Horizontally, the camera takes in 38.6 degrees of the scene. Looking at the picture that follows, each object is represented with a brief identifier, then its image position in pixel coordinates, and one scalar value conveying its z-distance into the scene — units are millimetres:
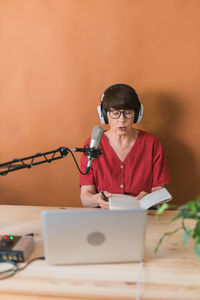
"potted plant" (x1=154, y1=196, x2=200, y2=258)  956
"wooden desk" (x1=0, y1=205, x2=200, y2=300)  979
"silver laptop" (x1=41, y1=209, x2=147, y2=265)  1011
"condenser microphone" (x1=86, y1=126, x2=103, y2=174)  1305
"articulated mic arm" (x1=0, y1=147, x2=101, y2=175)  1152
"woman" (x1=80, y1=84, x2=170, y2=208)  1876
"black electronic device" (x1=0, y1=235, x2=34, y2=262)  1137
